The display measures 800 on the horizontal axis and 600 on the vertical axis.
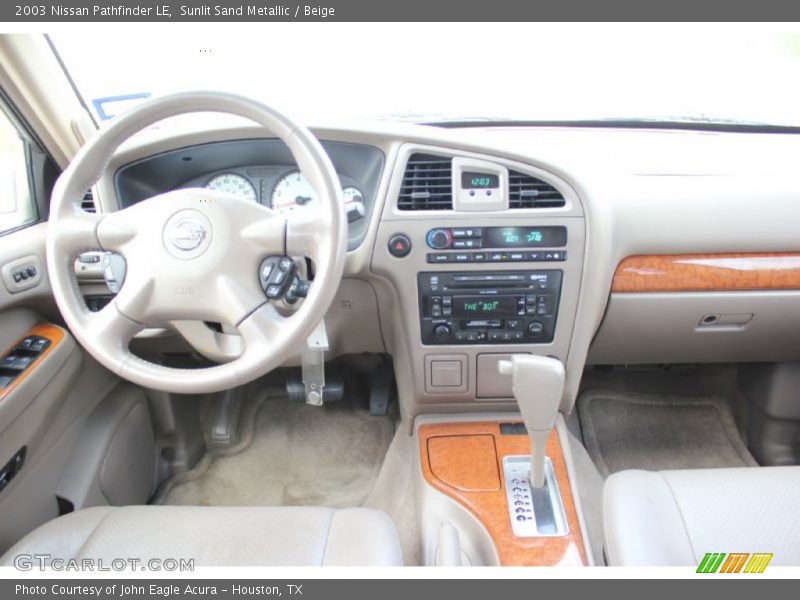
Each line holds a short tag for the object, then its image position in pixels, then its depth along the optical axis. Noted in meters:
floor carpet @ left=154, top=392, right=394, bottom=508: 1.88
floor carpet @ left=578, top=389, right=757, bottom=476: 1.96
